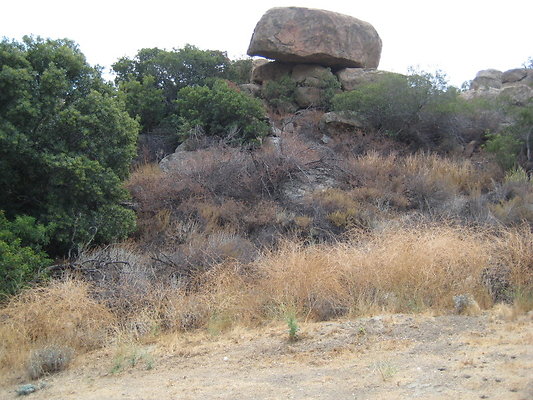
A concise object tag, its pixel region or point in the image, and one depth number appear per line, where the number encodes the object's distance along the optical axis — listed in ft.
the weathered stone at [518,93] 70.69
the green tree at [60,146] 37.86
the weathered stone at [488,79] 94.32
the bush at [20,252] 31.42
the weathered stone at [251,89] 78.48
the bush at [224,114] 65.05
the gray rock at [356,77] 77.56
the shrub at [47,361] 24.39
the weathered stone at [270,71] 81.20
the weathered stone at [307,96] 75.98
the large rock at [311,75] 77.15
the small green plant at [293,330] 24.43
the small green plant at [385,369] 19.38
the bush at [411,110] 66.90
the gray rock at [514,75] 96.27
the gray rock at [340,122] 68.28
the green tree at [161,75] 72.23
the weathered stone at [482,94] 75.64
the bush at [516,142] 57.47
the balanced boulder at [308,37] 77.15
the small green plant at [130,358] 23.83
